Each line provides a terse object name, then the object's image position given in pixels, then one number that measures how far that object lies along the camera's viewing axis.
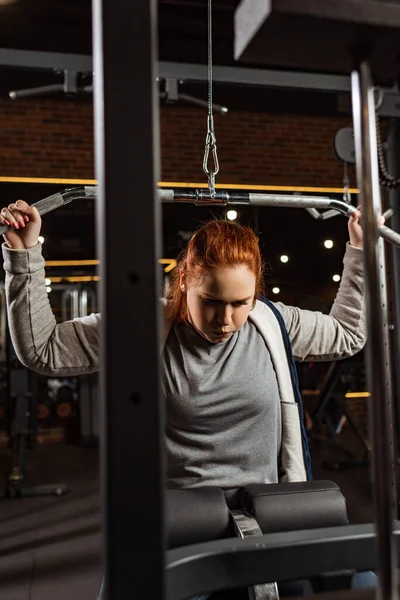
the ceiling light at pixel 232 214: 4.85
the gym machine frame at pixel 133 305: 0.46
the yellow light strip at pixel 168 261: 5.36
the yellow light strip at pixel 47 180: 5.48
